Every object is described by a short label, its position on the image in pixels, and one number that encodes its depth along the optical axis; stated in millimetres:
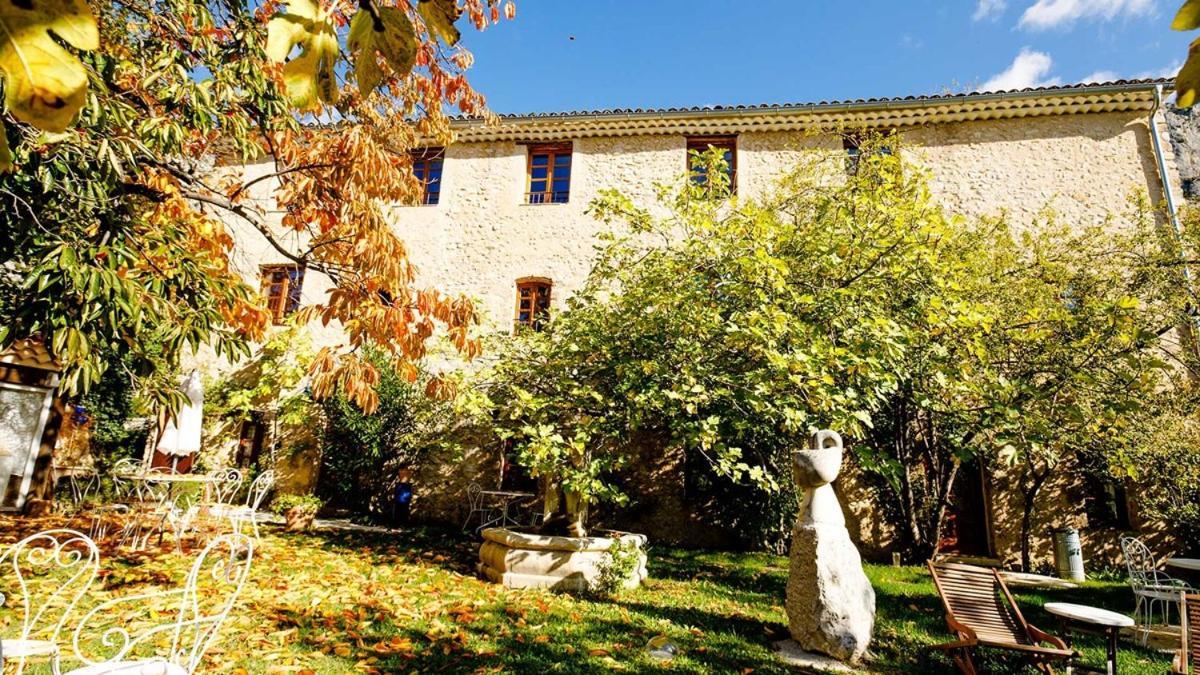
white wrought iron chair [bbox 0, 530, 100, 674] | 2754
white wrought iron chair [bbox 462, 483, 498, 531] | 10992
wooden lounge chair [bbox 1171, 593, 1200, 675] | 4070
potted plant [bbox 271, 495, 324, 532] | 9430
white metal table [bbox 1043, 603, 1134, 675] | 4594
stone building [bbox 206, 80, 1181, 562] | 11055
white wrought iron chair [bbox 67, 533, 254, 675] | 2627
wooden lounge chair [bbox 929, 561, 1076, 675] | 4445
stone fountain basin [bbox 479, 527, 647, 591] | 6723
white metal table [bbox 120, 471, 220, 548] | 6883
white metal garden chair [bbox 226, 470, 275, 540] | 7564
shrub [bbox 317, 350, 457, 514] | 11430
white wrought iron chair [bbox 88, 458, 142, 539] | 7369
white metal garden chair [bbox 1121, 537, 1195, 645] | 5789
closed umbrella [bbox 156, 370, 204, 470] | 8336
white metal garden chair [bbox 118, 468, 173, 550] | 7129
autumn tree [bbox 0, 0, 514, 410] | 2986
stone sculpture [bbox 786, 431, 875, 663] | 4840
